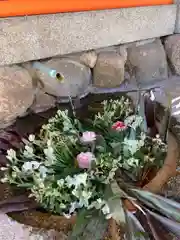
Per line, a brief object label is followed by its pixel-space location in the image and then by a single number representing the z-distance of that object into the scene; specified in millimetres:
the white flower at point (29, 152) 1055
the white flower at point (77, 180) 948
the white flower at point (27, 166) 1013
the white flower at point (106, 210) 923
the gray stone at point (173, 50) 1549
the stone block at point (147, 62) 1505
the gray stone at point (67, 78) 1319
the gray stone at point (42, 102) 1342
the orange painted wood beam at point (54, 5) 1184
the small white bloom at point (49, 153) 1035
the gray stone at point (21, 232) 923
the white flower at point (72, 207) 950
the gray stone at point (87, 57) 1365
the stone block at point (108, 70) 1415
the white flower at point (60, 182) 963
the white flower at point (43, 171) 1018
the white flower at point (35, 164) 1019
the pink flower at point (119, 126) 1152
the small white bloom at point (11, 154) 1033
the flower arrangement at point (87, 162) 962
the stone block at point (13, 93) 1225
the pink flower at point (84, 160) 1033
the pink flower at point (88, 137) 1099
